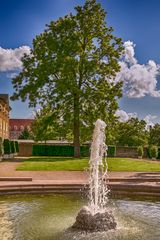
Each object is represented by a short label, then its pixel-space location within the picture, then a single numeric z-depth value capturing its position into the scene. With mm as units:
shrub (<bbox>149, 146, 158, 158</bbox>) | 50625
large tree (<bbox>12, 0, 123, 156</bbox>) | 38469
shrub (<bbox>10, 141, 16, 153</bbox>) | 44588
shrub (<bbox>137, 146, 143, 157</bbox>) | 53719
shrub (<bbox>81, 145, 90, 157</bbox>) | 49144
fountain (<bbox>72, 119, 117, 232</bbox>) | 9305
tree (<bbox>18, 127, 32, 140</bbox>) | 104125
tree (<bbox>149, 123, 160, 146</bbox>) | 83794
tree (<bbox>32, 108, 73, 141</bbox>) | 39625
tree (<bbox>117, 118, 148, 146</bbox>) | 76188
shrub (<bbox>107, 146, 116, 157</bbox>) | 53134
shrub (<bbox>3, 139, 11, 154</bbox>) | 41438
